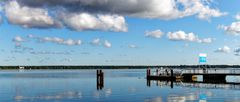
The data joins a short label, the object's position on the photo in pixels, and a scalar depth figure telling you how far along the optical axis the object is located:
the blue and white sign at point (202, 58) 90.38
